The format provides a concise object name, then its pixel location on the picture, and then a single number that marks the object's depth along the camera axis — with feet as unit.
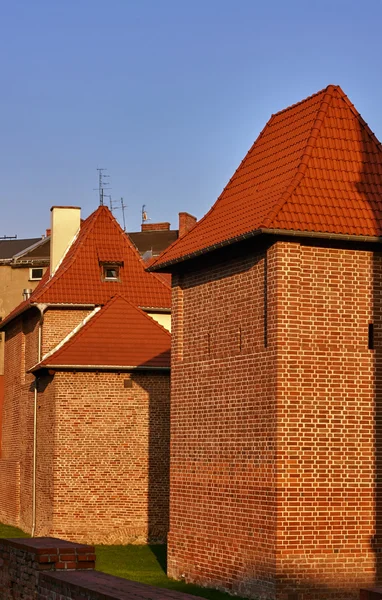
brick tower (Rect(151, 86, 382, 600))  56.70
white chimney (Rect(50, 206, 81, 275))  116.67
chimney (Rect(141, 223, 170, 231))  219.41
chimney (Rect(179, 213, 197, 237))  140.67
